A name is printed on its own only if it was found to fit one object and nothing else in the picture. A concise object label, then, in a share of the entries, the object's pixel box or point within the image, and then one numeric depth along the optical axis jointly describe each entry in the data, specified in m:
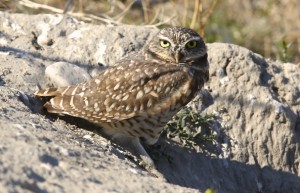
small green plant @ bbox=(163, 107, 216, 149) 11.45
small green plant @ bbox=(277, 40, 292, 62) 13.40
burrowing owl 10.30
